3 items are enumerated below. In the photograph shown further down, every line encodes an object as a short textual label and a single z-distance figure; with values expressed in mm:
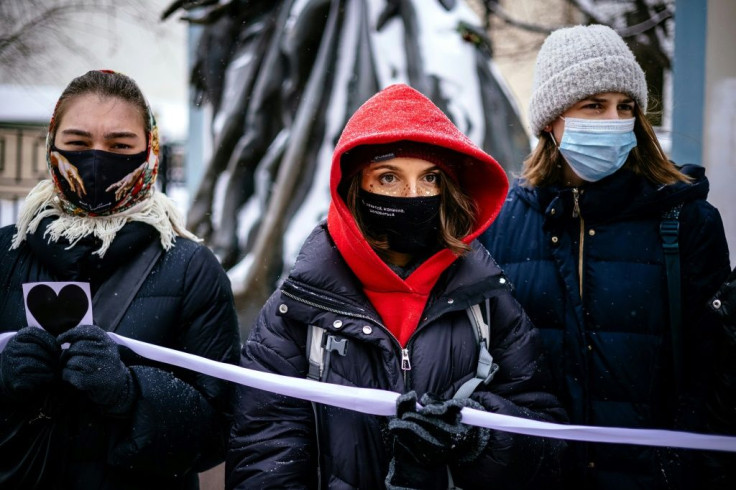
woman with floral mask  2164
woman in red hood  2008
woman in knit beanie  2422
